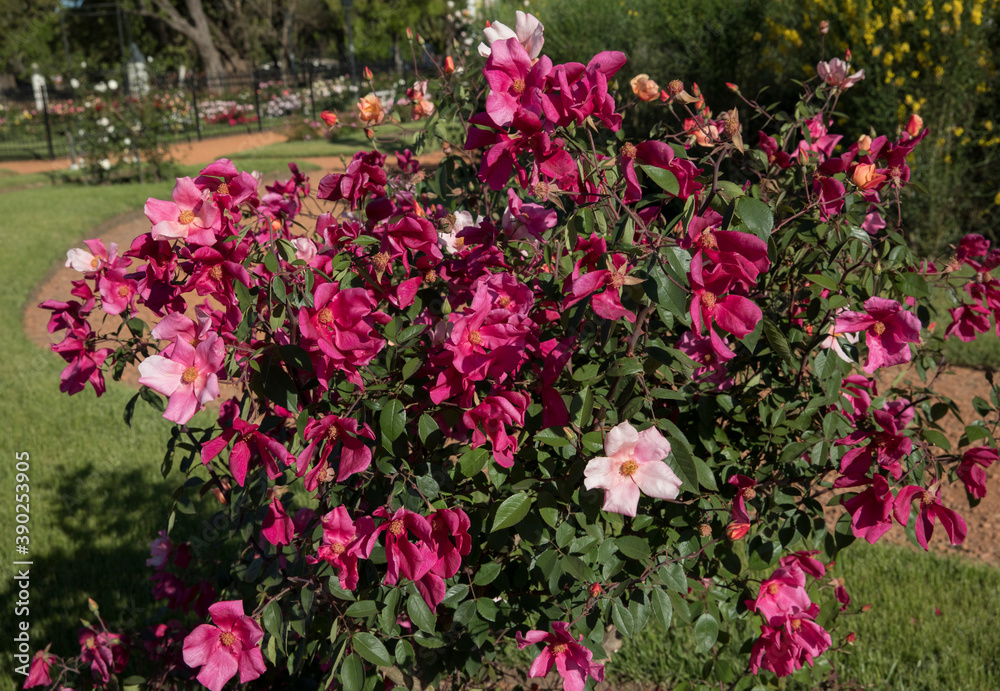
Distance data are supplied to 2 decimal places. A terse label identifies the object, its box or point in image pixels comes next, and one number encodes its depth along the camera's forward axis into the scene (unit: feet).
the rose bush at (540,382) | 3.72
